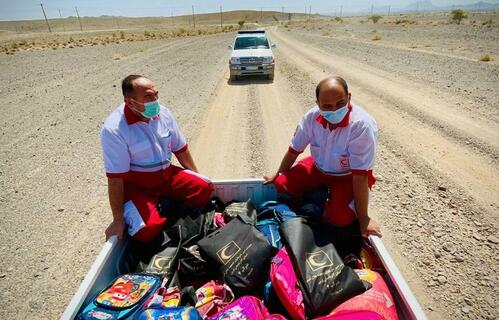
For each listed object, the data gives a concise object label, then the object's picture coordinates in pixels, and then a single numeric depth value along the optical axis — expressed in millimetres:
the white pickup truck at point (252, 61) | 11758
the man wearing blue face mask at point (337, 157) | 2725
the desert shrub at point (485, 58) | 13335
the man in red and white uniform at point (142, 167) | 2771
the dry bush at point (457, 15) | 40694
